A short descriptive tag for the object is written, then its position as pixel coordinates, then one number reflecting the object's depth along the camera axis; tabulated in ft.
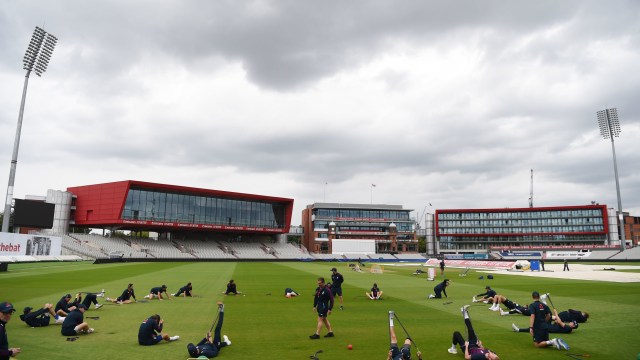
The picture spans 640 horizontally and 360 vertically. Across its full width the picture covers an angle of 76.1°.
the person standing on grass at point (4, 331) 33.06
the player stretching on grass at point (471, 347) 34.32
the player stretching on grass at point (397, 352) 31.84
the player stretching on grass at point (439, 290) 81.20
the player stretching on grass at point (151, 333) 41.60
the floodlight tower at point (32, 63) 191.93
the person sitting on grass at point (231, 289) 86.28
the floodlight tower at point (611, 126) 321.11
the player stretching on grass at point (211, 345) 36.42
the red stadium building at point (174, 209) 289.53
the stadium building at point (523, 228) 454.81
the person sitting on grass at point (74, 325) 45.70
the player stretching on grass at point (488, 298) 70.23
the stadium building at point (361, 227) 426.10
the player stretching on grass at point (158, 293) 78.64
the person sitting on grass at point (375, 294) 79.87
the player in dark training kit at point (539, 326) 41.29
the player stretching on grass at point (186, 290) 82.85
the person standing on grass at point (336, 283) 71.36
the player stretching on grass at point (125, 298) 72.84
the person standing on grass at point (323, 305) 45.57
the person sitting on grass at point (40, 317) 50.39
